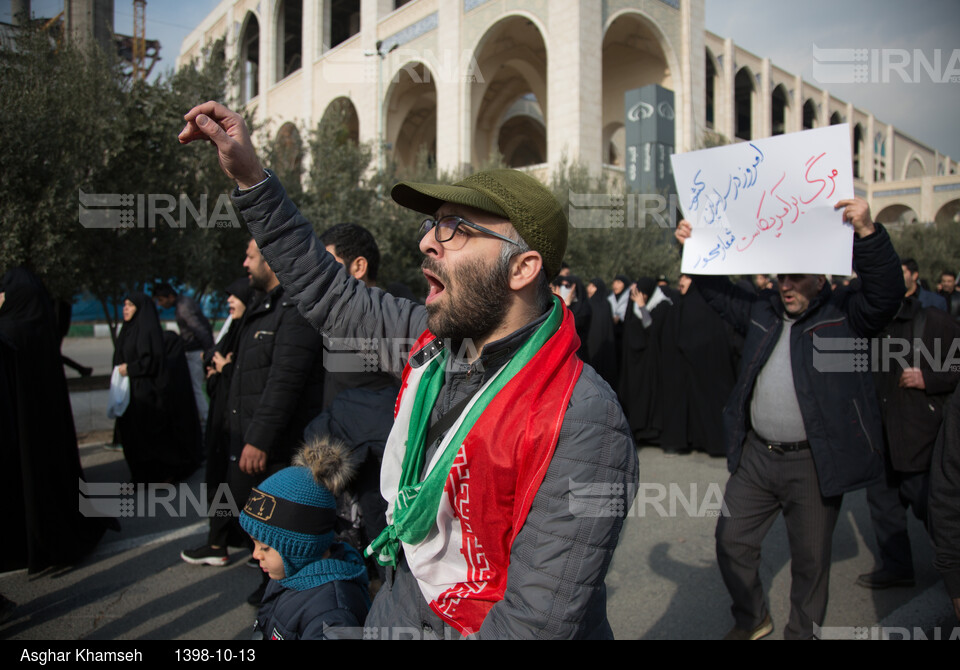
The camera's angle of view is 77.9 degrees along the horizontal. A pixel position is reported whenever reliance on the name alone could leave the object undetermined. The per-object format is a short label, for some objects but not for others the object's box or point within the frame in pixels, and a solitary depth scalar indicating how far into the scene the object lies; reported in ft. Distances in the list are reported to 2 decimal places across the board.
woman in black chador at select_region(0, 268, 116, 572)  12.51
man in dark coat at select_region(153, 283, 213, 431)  23.62
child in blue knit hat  6.48
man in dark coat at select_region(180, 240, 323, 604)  11.07
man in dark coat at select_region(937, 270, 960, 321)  36.09
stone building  66.90
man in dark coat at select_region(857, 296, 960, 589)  12.00
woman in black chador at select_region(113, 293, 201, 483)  19.84
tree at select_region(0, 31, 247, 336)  26.08
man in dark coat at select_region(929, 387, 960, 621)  6.52
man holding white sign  9.36
